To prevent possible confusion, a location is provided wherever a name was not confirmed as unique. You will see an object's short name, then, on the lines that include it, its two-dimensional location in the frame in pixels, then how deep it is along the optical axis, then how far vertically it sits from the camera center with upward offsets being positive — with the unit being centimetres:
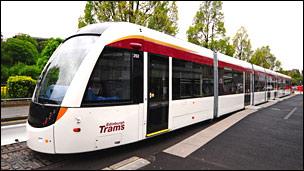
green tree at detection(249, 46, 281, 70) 3715 +560
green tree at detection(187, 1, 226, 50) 2081 +615
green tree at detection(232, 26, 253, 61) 3307 +697
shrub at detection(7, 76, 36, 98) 1283 +5
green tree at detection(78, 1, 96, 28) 1439 +494
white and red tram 399 -8
